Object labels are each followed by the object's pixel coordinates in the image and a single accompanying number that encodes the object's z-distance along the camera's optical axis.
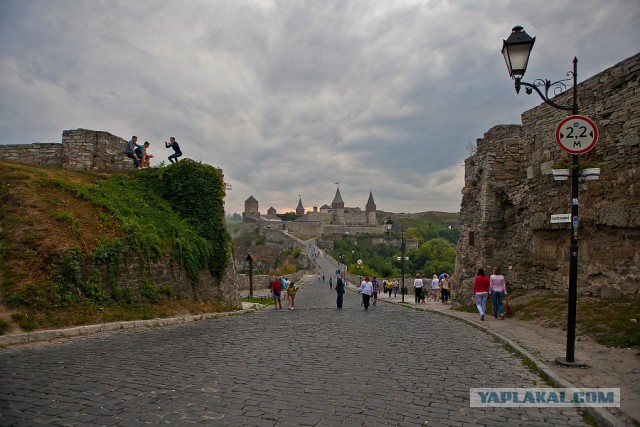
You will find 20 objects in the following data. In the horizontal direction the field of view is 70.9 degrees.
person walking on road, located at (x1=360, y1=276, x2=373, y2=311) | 18.44
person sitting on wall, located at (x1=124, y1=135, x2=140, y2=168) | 17.80
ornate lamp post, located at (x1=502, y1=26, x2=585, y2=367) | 6.76
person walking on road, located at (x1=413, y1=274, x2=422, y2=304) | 23.56
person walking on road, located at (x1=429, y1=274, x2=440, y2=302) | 25.14
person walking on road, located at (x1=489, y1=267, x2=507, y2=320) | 12.25
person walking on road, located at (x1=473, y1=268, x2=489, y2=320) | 12.97
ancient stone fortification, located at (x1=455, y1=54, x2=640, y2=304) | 9.66
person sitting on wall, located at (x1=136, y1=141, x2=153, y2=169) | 18.19
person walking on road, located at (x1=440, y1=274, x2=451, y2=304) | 22.71
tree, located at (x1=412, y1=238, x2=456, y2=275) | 78.88
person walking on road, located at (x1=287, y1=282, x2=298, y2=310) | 19.67
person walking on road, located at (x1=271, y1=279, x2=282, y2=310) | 19.92
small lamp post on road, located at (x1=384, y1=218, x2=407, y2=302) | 25.66
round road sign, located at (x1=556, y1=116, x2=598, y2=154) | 7.04
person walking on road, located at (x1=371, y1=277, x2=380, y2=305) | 22.98
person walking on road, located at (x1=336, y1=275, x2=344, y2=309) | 19.03
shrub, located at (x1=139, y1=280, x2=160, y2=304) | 12.37
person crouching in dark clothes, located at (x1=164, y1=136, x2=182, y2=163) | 18.34
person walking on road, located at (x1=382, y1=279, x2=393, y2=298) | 31.73
